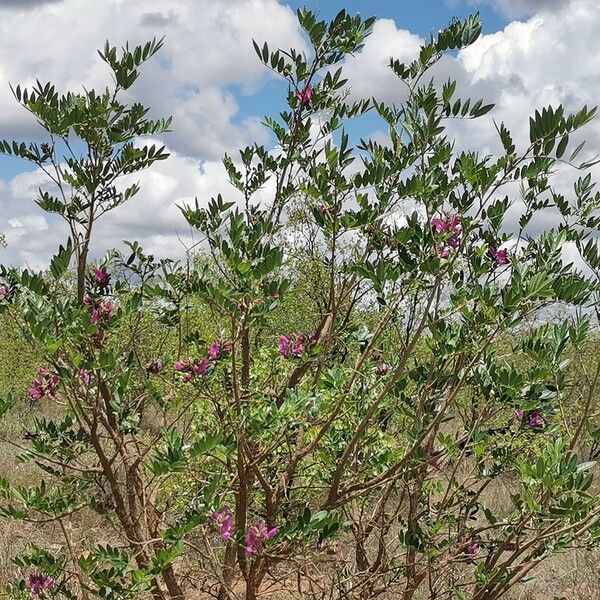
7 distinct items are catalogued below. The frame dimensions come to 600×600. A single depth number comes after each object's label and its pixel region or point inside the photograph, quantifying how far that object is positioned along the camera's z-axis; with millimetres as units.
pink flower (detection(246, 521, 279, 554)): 2414
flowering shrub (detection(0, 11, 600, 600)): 2164
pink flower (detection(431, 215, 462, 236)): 2469
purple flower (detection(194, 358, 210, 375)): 2584
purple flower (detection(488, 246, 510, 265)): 2787
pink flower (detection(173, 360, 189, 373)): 2682
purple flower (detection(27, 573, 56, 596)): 2820
